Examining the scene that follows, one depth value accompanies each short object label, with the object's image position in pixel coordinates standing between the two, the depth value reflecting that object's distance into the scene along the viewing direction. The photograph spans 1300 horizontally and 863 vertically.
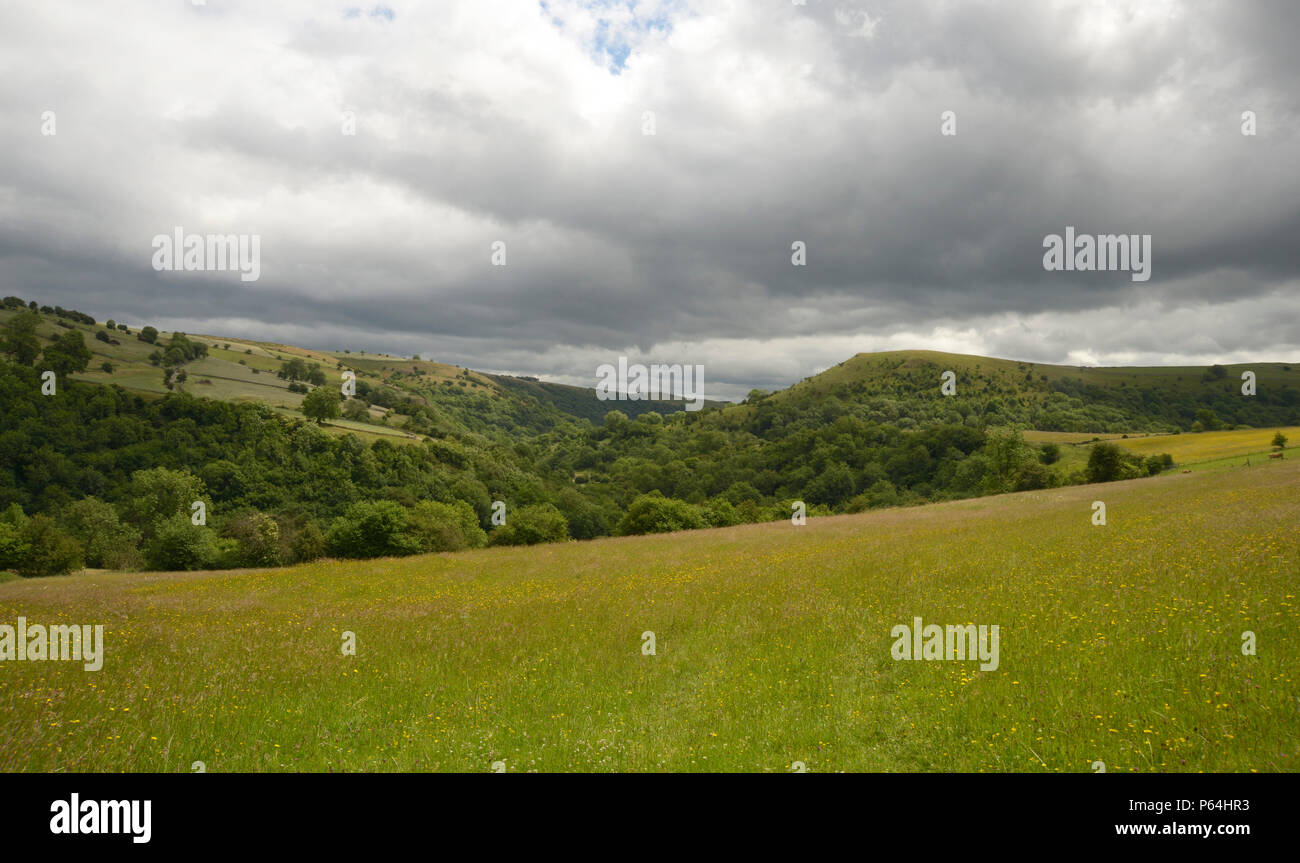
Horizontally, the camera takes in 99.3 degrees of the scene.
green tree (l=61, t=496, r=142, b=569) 60.00
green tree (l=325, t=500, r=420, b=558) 34.00
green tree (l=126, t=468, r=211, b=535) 72.12
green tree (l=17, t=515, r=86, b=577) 41.53
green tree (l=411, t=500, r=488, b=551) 35.72
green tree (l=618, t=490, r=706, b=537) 53.69
